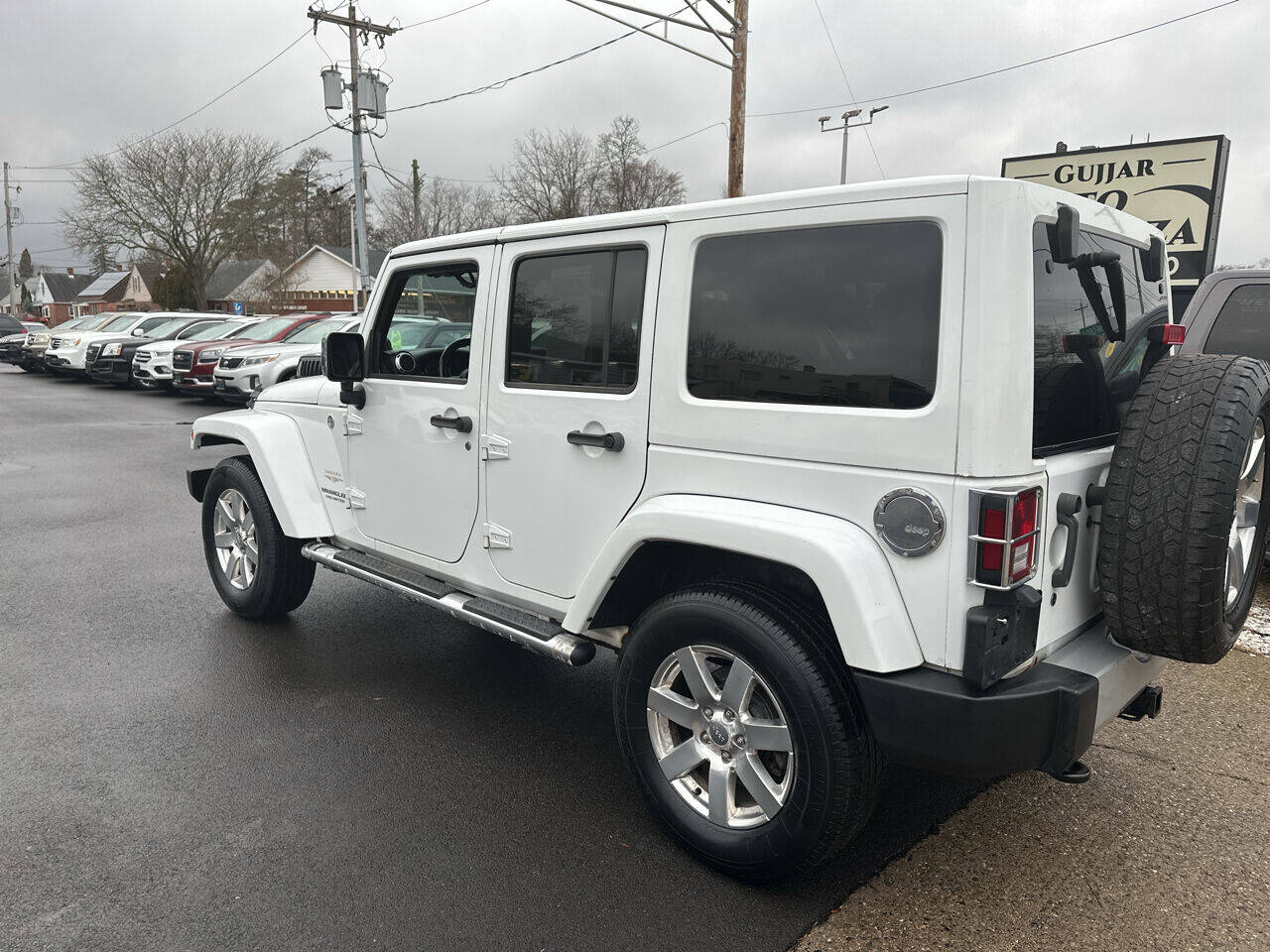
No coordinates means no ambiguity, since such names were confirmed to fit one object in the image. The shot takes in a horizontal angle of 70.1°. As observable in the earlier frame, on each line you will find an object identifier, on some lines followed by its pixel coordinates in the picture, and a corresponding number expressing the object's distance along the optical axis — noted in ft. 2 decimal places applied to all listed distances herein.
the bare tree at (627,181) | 166.20
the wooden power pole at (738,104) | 46.34
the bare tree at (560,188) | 161.07
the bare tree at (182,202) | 140.77
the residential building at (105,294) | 301.84
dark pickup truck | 18.03
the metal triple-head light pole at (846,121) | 115.03
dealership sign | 31.86
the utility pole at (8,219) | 215.08
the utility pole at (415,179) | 157.08
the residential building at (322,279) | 180.96
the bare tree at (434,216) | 165.58
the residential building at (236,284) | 193.36
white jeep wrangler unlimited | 7.61
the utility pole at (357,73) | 82.58
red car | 55.98
